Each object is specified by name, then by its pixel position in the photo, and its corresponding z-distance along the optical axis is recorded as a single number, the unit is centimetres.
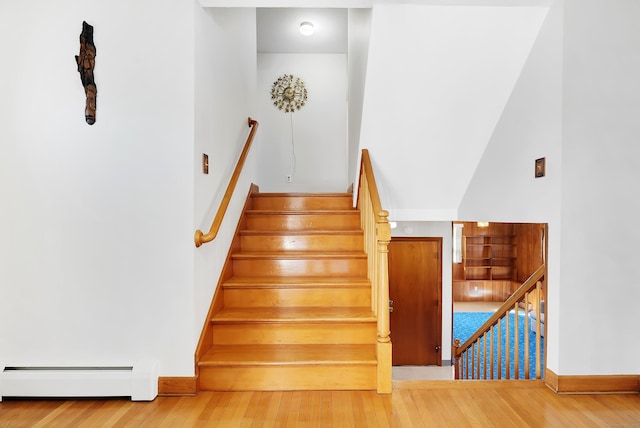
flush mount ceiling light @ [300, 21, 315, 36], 456
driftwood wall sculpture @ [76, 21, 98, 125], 213
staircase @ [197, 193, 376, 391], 225
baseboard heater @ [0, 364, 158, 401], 213
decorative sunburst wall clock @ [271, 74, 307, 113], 542
